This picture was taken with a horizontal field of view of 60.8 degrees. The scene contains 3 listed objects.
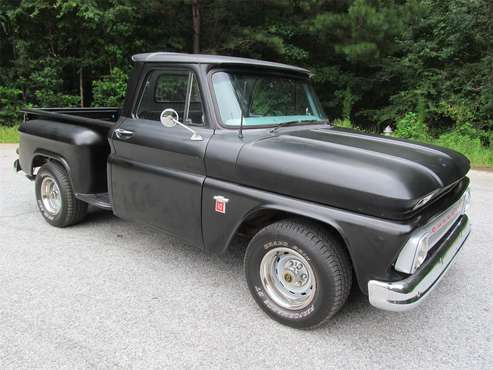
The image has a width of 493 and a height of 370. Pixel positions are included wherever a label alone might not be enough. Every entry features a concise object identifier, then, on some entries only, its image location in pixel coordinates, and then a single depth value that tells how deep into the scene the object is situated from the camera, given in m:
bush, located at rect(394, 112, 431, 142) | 11.18
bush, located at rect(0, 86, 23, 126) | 14.23
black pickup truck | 2.59
